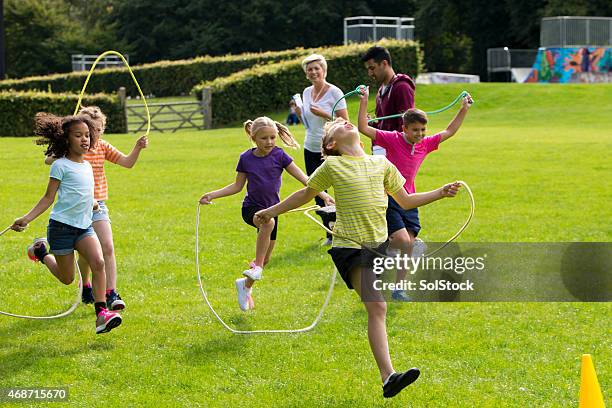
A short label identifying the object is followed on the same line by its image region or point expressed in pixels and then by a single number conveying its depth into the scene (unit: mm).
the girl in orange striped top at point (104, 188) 8508
